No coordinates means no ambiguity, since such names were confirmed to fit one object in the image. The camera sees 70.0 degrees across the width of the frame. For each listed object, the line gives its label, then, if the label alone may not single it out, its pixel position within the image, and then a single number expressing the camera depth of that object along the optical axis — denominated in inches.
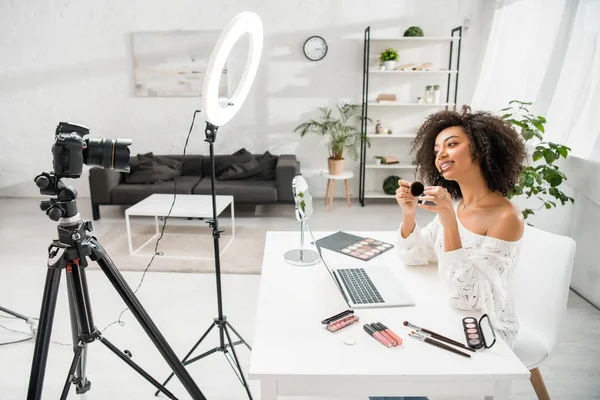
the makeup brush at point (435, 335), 39.9
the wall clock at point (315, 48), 180.4
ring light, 53.6
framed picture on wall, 181.2
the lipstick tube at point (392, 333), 40.6
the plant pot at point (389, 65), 170.7
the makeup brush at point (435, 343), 38.8
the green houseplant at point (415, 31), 168.6
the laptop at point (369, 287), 48.0
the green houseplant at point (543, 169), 89.4
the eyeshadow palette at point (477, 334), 39.8
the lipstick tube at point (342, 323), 42.9
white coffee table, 122.4
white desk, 36.7
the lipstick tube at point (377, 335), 40.4
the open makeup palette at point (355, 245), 62.4
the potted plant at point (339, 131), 173.8
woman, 46.4
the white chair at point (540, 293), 52.7
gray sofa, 158.6
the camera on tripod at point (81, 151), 41.8
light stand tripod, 59.3
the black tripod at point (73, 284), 42.1
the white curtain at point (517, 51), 112.6
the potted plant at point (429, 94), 173.8
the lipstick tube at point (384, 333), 40.4
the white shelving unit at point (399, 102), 174.7
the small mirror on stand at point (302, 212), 58.5
